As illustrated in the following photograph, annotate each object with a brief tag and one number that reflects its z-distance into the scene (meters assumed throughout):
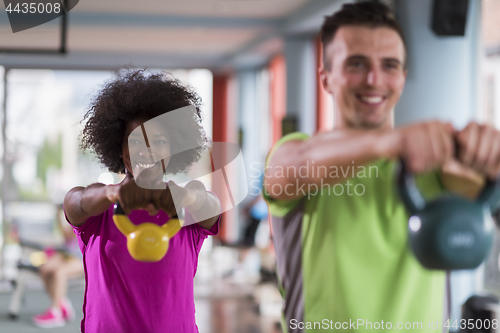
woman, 2.34
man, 2.16
